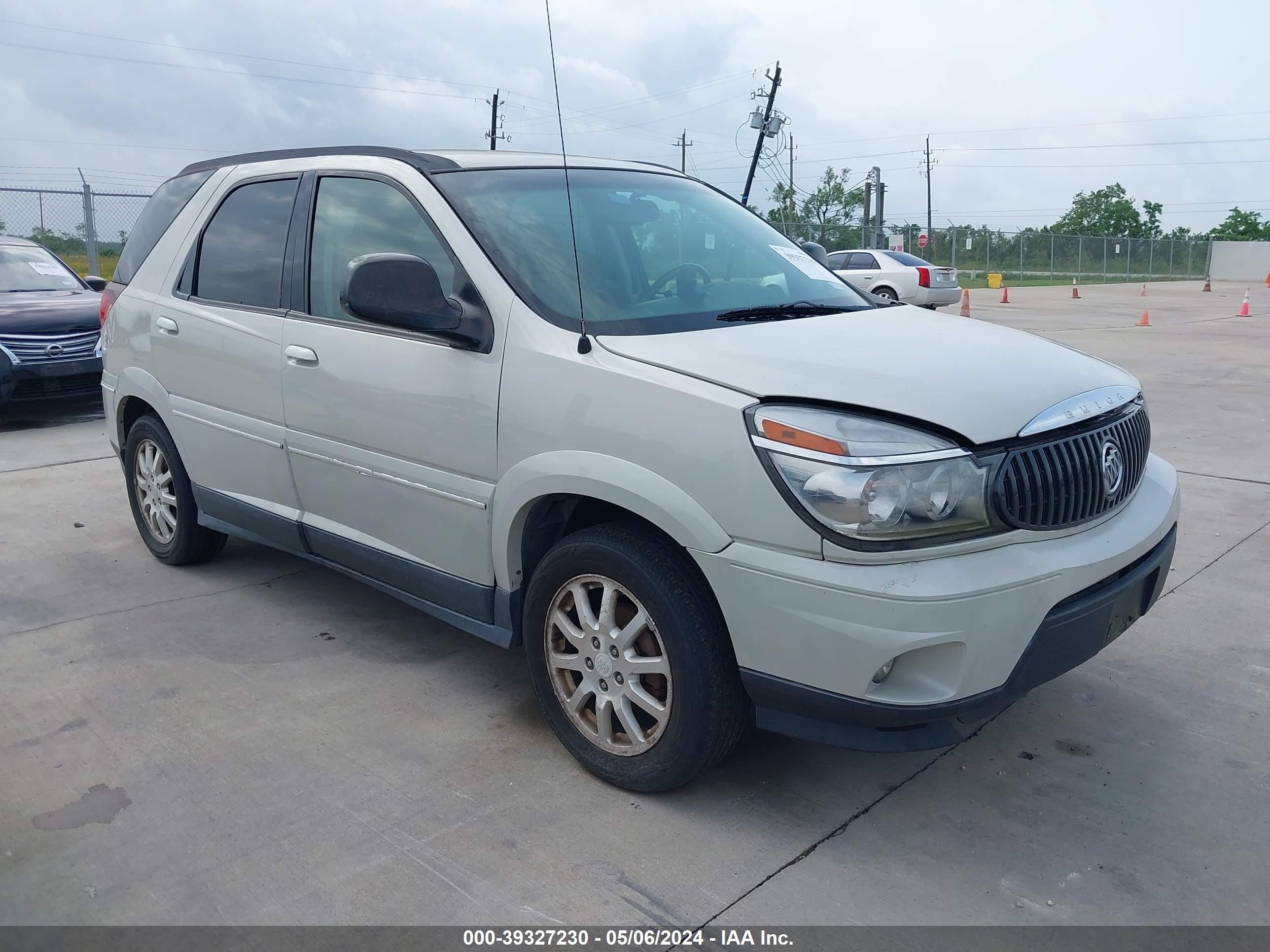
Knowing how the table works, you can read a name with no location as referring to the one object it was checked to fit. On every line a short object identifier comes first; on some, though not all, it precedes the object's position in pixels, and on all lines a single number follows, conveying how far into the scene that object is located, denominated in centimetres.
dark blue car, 886
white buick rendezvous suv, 258
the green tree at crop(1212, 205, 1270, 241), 7575
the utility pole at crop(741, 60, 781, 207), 2455
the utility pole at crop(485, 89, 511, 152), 4428
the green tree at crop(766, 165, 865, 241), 5719
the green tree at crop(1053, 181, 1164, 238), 7475
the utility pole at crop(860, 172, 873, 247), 3747
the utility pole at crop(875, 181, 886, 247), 3934
